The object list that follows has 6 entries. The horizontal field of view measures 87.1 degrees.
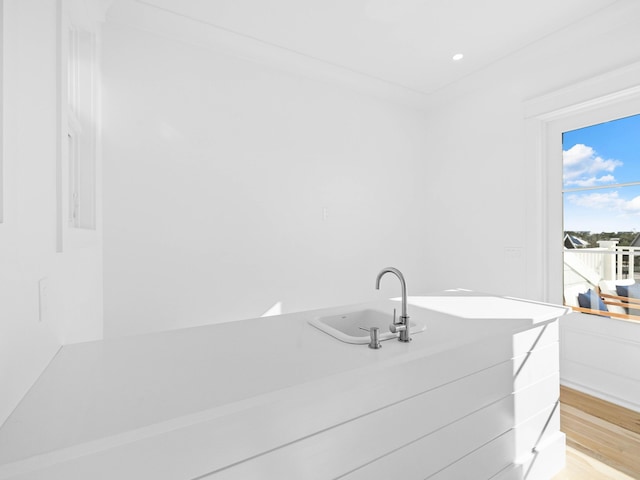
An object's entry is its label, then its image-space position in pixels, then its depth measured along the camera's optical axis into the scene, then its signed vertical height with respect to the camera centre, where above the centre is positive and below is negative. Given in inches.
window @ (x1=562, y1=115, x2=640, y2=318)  92.5 +7.0
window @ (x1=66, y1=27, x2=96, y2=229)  70.3 +22.5
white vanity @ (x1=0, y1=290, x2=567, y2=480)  27.0 -16.7
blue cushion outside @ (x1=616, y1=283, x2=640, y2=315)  91.2 -14.9
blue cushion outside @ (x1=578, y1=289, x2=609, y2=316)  98.8 -19.1
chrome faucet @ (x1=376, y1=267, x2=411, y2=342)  46.4 -12.4
